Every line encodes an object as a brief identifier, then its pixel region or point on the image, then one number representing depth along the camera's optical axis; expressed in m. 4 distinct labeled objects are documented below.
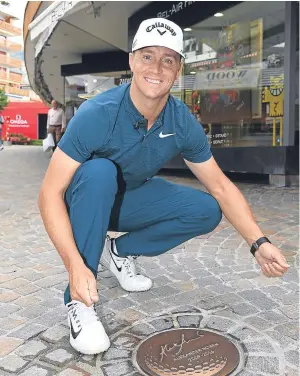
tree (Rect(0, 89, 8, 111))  44.52
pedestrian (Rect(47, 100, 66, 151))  14.68
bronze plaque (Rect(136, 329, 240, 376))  2.07
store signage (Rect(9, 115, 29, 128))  33.68
